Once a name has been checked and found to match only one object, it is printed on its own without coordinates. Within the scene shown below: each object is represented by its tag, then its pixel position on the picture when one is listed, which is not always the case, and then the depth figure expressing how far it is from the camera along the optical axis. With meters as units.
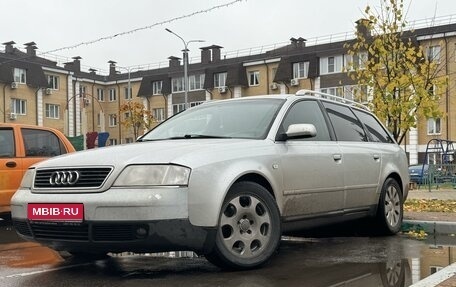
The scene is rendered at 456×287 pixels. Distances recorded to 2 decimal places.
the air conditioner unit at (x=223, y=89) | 56.85
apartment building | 45.53
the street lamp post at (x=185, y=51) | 35.50
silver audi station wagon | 4.55
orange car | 8.52
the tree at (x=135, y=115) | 51.92
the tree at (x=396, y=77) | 11.70
